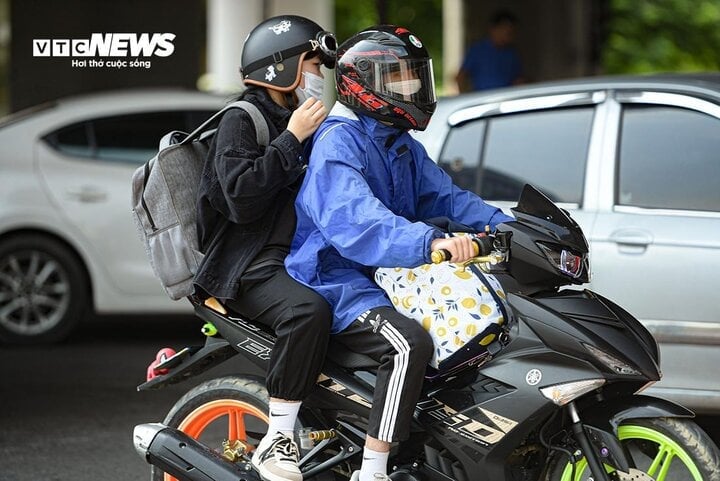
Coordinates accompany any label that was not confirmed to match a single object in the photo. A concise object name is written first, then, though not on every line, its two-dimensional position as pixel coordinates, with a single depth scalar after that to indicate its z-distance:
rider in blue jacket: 7.91
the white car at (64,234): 17.98
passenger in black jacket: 8.34
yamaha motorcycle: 7.73
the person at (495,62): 26.94
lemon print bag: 8.10
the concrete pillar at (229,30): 33.00
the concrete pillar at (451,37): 47.73
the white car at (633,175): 11.48
